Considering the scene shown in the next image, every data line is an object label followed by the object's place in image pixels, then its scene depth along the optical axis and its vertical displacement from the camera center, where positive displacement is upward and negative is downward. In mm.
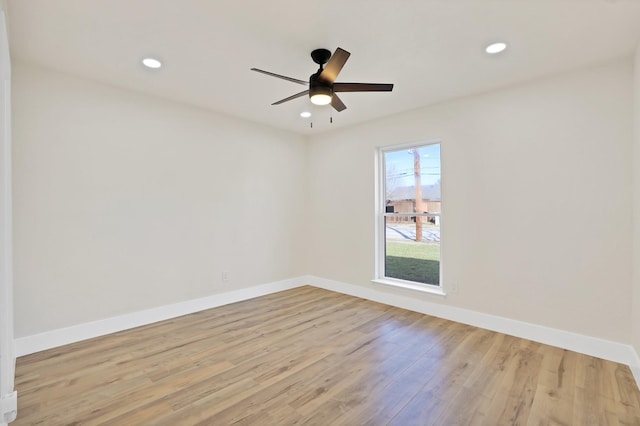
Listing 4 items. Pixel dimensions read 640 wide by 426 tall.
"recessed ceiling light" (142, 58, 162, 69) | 2748 +1357
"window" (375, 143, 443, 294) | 3961 -101
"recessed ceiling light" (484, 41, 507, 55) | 2455 +1325
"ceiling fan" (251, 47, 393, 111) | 2305 +1005
